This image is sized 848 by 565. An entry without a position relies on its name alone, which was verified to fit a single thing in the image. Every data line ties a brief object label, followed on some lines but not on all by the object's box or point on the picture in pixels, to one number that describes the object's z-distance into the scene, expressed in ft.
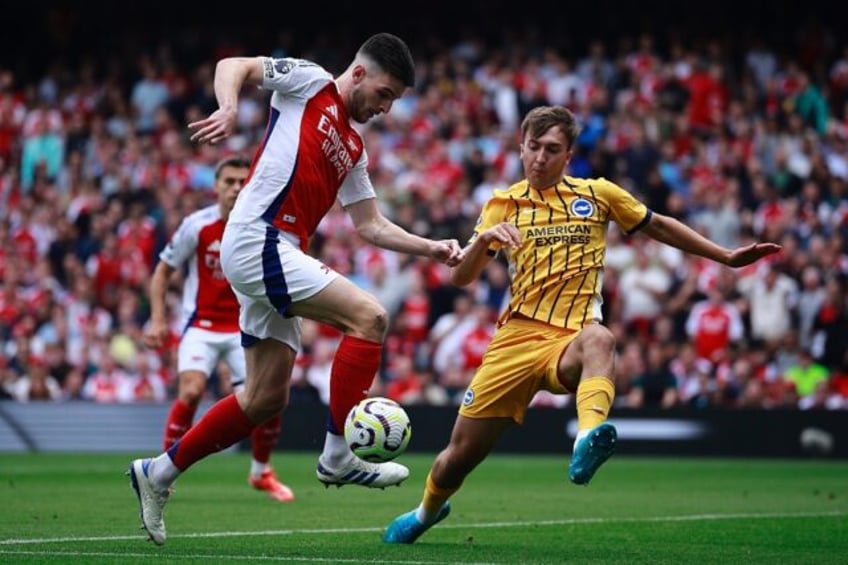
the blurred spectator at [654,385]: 132.05
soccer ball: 53.11
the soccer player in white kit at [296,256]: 53.67
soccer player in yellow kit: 57.62
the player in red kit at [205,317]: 84.23
